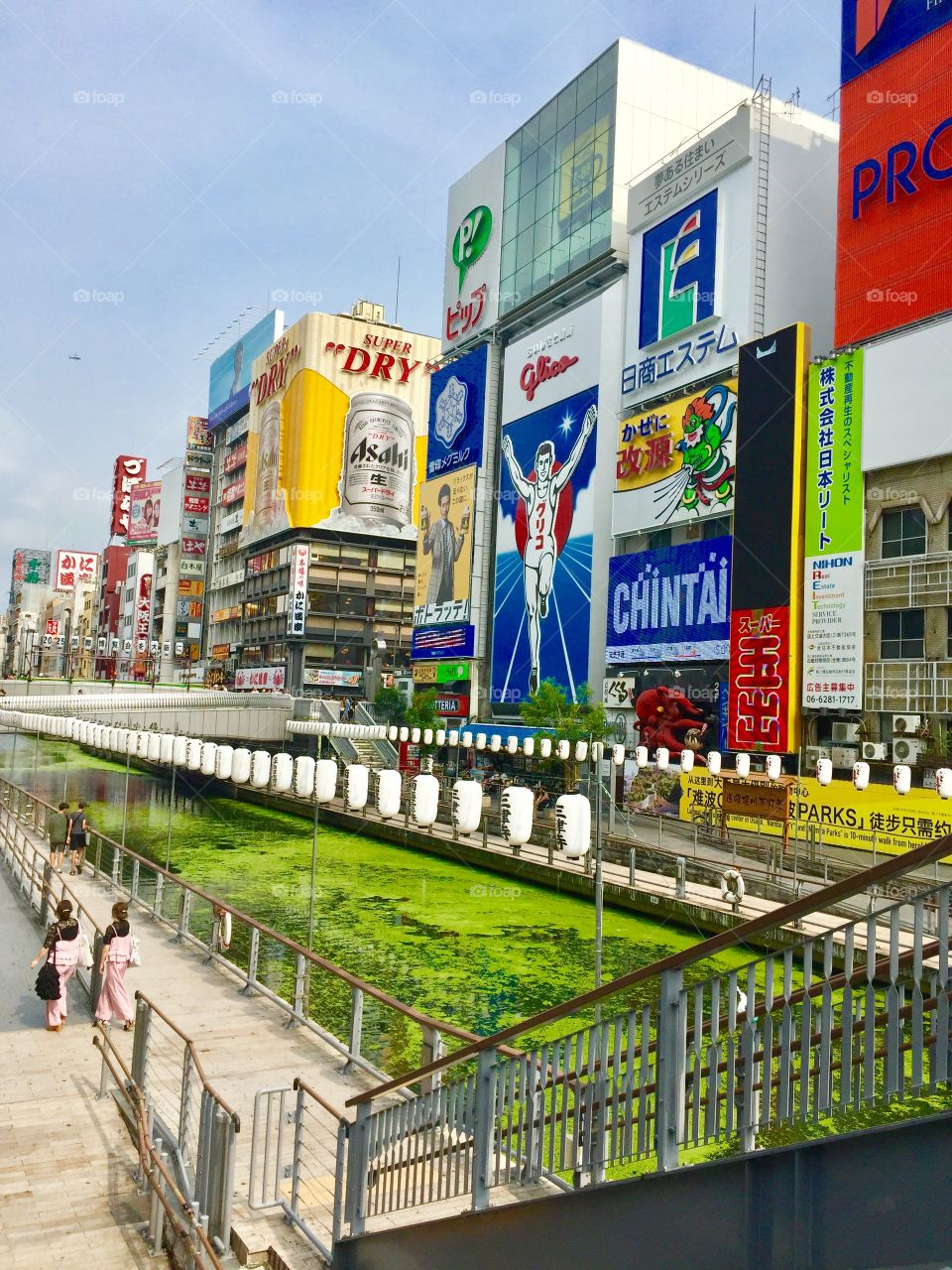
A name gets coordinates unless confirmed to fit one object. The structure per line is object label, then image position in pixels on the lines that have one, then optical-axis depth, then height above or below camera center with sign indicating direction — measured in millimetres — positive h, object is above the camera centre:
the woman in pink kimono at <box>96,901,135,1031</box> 10242 -3051
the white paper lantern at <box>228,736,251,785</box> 25094 -2247
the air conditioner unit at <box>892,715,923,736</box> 26844 -658
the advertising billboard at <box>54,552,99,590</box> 128250 +13116
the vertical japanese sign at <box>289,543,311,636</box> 73812 +6435
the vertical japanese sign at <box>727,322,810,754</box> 31016 +4688
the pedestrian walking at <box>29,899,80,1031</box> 10141 -2869
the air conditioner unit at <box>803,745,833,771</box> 29016 -1668
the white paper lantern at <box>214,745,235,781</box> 25500 -2144
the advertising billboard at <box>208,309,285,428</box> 86812 +28240
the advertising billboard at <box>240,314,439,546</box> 75562 +19133
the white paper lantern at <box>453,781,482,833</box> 18469 -2248
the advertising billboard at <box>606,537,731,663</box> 34469 +3207
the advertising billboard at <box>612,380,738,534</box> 35062 +8572
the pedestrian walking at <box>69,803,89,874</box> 19156 -3254
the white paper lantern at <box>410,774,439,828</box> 19688 -2267
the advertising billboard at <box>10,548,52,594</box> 144750 +14848
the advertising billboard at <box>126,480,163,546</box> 110938 +17642
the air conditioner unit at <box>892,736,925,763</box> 26420 -1307
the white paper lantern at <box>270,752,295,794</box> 23594 -2225
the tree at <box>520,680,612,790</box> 35156 -1110
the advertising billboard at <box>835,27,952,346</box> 28891 +15065
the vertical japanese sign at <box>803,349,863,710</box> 29016 +4648
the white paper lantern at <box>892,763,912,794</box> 21984 -1726
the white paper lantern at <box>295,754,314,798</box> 22234 -2158
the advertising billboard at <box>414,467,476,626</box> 53594 +7306
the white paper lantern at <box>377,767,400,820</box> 20500 -2294
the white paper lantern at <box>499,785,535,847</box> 17328 -2148
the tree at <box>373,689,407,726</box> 52812 -1313
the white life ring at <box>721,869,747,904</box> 19531 -3808
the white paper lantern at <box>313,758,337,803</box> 20812 -2054
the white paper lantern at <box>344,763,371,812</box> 20641 -2159
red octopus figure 34906 -1030
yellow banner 21375 -2655
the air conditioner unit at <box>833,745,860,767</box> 28500 -1647
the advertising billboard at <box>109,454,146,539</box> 111250 +20996
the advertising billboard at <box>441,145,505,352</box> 55219 +24468
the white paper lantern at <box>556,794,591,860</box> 16156 -2196
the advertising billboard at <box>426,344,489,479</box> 53906 +14856
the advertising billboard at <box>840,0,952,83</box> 30203 +20698
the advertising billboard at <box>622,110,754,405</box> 36938 +16560
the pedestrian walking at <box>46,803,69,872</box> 19188 -3115
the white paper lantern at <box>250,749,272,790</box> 24156 -2189
